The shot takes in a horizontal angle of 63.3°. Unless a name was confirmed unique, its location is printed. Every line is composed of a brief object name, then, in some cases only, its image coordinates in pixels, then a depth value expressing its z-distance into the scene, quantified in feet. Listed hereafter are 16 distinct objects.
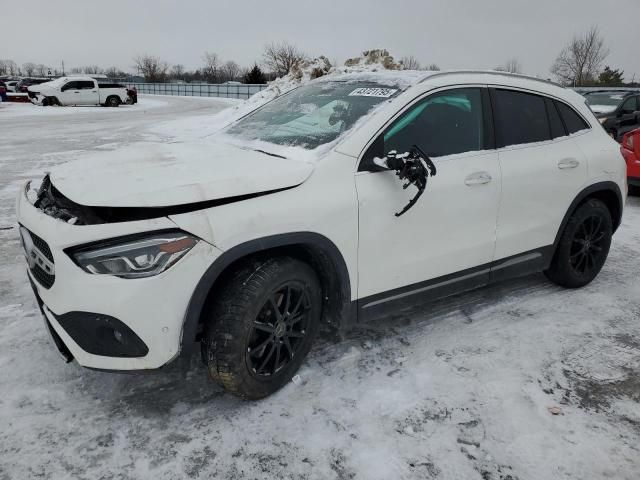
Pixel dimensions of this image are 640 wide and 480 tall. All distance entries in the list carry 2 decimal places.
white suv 7.30
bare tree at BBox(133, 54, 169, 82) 284.69
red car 24.62
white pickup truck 91.56
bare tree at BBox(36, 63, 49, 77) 440.86
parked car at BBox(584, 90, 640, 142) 39.09
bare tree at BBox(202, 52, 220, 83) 294.25
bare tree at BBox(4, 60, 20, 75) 425.28
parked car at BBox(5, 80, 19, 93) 123.50
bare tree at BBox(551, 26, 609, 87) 182.80
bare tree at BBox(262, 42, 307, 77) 194.57
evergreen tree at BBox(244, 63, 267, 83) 155.33
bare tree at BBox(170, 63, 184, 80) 307.09
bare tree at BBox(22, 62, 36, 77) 427.82
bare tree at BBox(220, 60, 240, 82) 296.81
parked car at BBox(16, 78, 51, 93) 107.50
